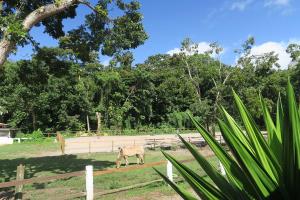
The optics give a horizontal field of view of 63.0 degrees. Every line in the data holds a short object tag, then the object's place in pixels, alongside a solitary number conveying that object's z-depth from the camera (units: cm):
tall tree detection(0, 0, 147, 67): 658
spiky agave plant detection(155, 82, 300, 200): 109
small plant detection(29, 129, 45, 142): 2648
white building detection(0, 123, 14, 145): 2617
